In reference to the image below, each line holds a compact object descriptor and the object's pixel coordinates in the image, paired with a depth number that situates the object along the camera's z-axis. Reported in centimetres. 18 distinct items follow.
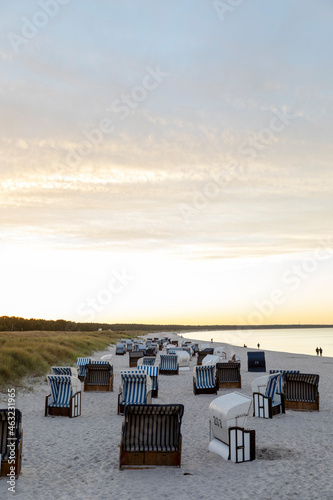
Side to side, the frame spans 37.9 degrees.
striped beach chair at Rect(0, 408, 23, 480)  780
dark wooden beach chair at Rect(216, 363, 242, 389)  1962
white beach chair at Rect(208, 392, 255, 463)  905
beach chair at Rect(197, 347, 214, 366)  3444
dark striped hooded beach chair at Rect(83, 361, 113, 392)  1875
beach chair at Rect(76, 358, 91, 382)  2180
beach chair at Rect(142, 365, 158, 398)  1733
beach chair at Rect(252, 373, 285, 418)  1333
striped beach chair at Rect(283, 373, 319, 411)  1455
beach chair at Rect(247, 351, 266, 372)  2828
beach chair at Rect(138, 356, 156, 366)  2452
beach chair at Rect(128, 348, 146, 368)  3228
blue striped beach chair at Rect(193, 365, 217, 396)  1780
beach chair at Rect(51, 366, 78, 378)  1571
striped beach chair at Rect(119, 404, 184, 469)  863
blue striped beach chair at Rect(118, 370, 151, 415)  1328
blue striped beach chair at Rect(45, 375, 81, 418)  1341
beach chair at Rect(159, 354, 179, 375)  2603
